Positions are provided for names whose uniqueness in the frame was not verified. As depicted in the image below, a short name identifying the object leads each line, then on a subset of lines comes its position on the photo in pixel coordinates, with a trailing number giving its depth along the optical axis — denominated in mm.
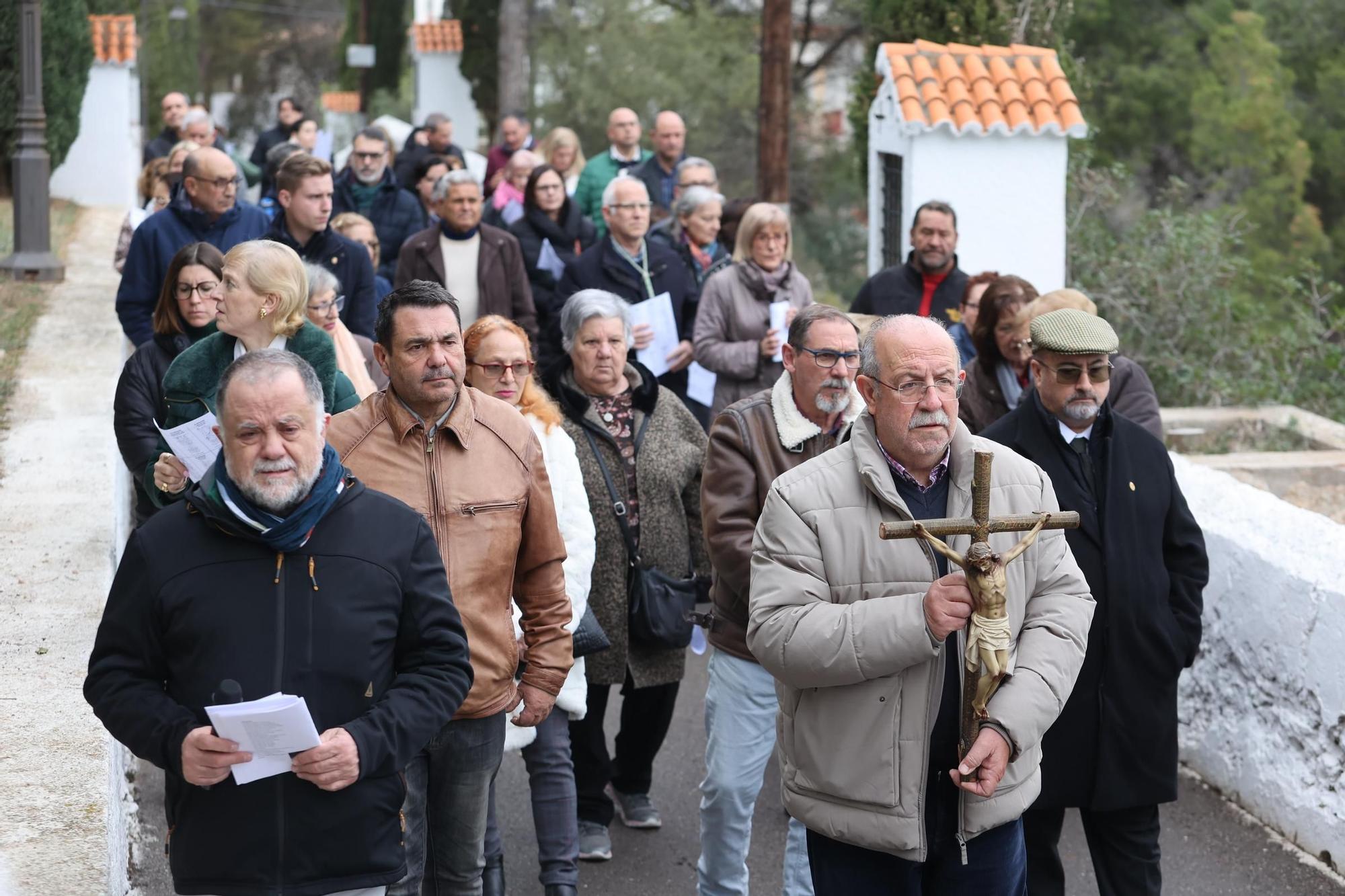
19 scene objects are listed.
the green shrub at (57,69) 39031
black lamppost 28453
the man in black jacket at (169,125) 32656
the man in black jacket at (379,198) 22641
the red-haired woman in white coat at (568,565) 10570
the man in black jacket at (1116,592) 9883
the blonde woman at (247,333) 10555
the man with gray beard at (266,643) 6941
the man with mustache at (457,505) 8664
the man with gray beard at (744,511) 10227
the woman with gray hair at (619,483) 11977
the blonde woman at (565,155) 26391
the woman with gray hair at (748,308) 16250
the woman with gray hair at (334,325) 13195
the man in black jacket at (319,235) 15656
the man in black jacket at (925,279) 16656
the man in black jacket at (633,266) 17719
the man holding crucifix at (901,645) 7477
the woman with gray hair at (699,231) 18766
